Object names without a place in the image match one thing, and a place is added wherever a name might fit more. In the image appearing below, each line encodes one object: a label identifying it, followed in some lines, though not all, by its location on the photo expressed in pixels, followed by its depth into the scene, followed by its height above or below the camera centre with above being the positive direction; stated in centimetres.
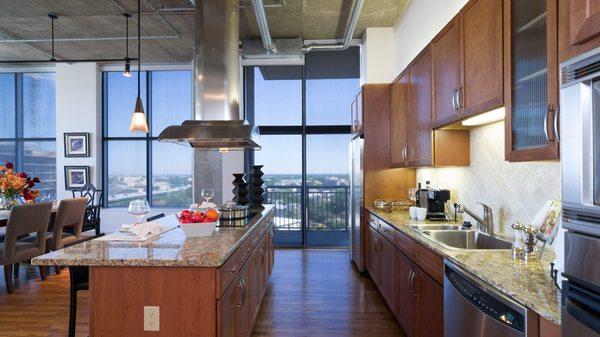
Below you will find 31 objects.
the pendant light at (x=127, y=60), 429 +142
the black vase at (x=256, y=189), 405 -24
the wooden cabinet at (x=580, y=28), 94 +42
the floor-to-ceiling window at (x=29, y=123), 668 +97
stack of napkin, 226 -41
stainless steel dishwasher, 123 -60
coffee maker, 306 -33
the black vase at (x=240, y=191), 383 -25
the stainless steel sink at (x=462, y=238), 240 -53
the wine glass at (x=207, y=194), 314 -23
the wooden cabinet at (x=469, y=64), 186 +69
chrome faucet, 230 -37
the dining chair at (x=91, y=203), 523 -59
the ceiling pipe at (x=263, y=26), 379 +189
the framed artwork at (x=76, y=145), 640 +50
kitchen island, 173 -64
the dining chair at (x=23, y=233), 342 -68
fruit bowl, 225 -37
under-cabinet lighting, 205 +35
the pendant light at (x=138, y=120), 408 +63
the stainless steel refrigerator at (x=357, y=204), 429 -48
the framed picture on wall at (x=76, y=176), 641 -11
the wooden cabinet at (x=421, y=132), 287 +35
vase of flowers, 405 -20
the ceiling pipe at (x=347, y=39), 390 +192
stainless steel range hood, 314 +100
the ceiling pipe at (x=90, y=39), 508 +206
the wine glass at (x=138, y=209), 230 -27
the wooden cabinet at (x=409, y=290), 197 -89
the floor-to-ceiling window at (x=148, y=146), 666 +49
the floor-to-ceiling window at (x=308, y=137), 579 +58
